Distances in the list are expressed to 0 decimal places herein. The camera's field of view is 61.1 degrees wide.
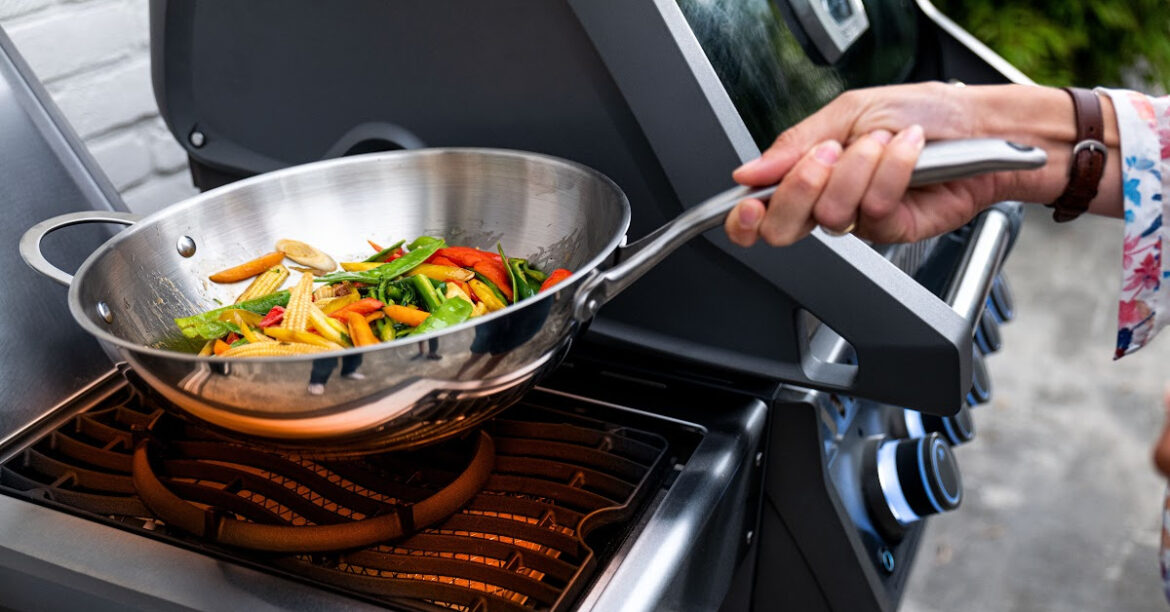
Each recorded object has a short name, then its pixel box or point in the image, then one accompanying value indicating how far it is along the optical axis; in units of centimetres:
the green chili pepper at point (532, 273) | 82
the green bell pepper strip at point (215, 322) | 74
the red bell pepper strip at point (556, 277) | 76
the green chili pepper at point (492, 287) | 78
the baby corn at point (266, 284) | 79
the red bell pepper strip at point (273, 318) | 73
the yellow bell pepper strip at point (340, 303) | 75
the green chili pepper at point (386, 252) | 84
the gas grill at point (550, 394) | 68
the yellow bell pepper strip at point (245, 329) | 71
